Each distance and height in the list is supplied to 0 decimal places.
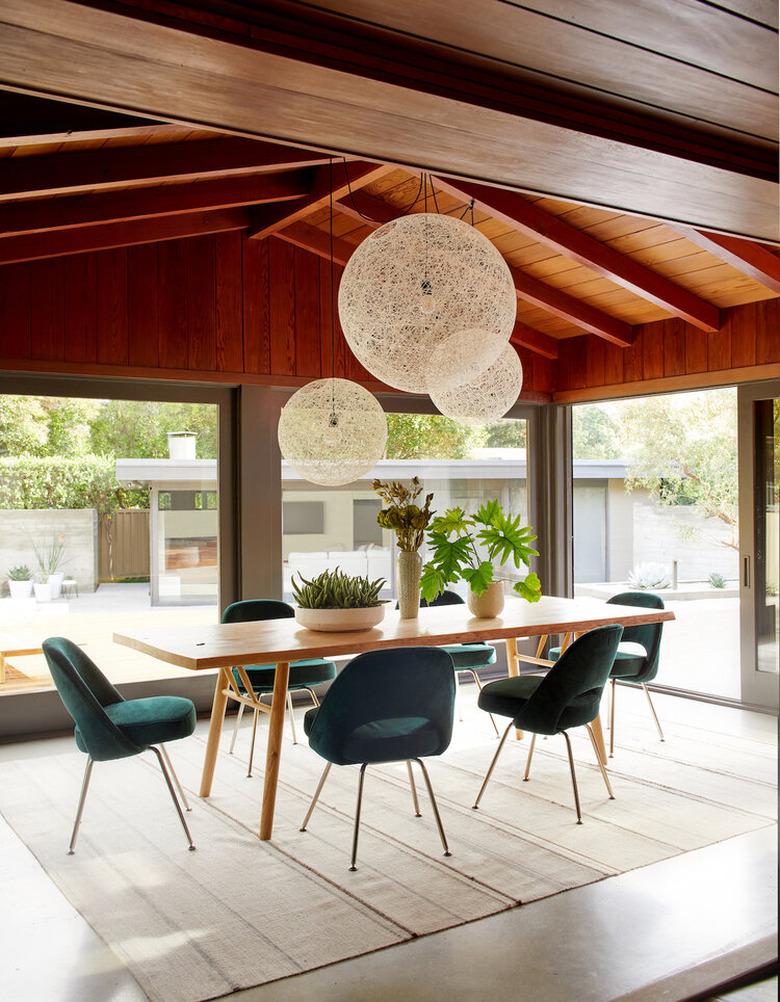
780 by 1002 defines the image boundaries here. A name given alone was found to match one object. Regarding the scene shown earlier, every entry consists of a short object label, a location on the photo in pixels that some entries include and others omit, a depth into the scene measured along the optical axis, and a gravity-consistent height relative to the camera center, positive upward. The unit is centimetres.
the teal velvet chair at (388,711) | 329 -73
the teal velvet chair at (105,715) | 335 -79
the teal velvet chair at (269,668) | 476 -82
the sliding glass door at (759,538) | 582 -19
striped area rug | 288 -131
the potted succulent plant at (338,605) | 404 -41
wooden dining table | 356 -53
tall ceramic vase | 450 -35
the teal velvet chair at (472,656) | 534 -84
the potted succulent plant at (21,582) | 532 -38
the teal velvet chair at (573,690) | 375 -75
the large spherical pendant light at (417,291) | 368 +89
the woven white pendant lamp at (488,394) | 483 +61
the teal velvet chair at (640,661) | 488 -81
